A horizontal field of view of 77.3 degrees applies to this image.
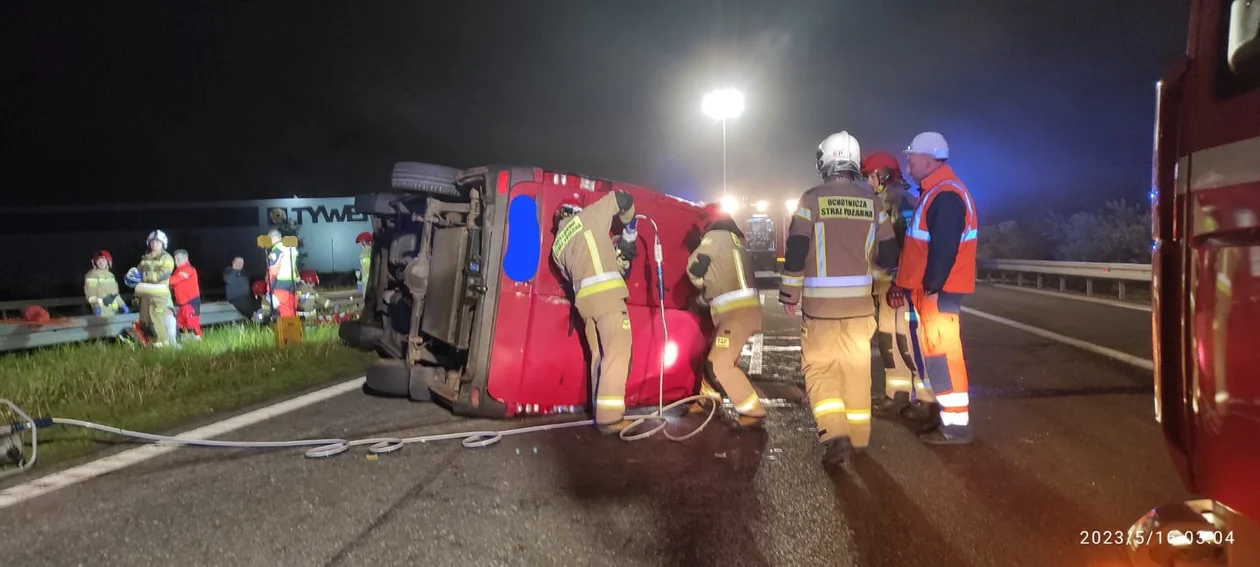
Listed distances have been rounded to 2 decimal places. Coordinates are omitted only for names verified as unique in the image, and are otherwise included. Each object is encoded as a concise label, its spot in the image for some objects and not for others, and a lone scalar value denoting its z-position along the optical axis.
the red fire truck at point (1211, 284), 1.69
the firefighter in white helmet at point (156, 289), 9.15
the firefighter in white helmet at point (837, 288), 4.38
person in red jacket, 10.16
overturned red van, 5.04
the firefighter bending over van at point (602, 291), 4.88
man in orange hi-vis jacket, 4.45
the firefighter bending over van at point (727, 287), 5.23
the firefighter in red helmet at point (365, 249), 11.05
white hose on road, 4.28
